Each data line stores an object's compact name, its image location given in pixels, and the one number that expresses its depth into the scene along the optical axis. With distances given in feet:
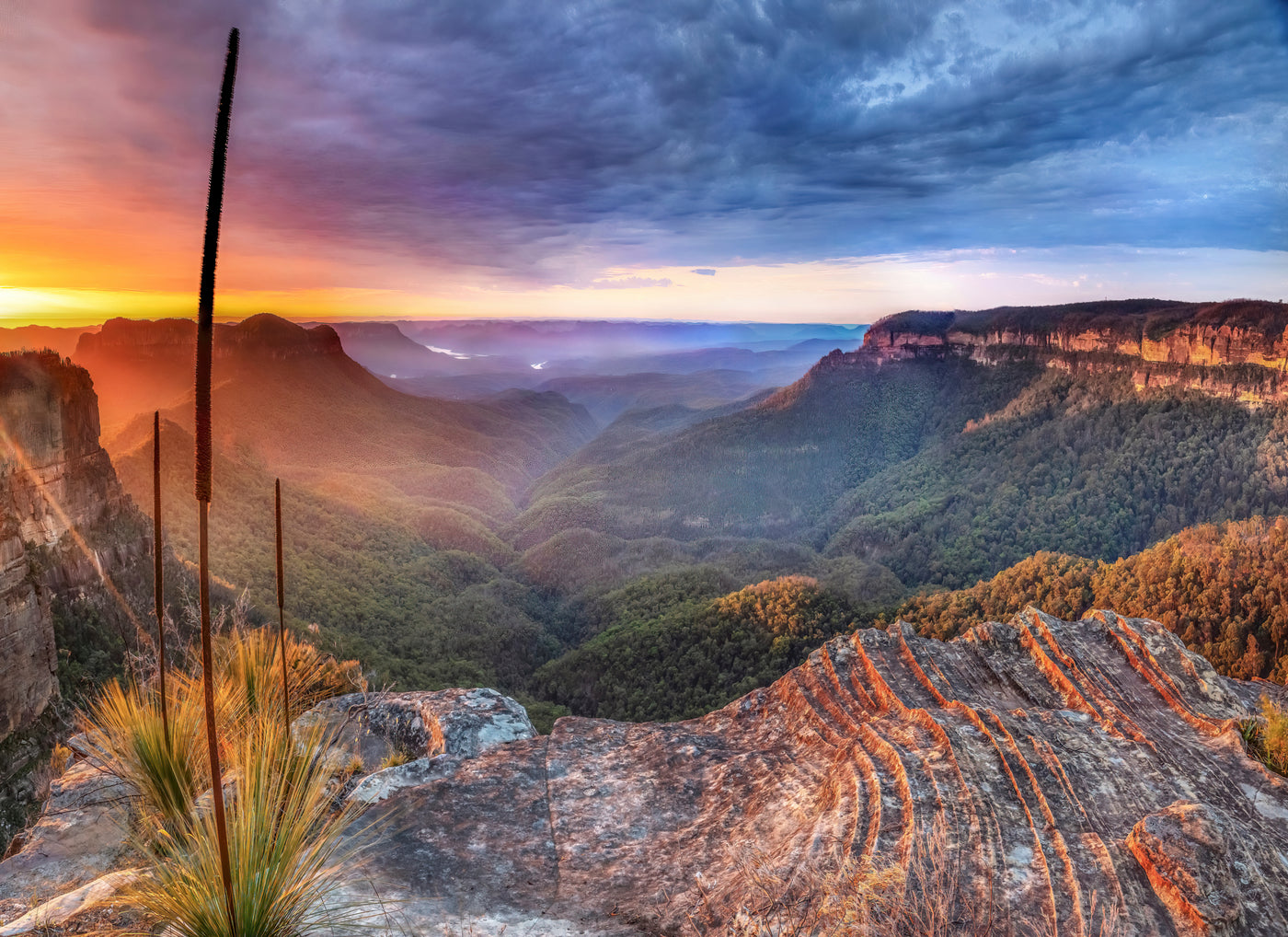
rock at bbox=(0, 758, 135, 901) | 22.43
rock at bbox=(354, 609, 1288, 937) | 17.95
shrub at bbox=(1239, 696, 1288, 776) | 24.54
